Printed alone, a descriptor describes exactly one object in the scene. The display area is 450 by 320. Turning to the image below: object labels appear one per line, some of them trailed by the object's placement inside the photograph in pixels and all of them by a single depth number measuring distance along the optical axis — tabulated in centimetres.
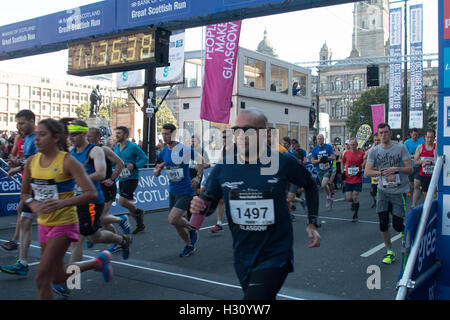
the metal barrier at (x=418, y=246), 338
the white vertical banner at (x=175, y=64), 1869
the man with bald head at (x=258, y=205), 304
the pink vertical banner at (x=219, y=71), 1369
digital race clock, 1225
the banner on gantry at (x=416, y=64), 2252
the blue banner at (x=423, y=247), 369
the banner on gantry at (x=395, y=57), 2383
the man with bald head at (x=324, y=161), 1238
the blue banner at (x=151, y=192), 1141
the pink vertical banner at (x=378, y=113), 2289
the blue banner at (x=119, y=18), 1130
